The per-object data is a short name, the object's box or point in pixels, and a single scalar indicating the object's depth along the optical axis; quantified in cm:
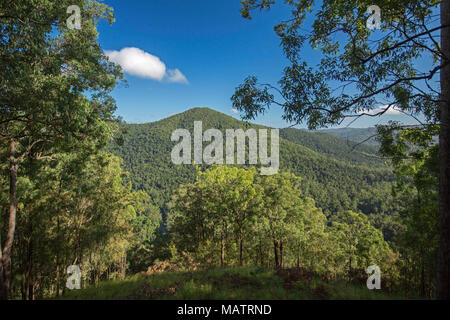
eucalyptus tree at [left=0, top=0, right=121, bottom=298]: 462
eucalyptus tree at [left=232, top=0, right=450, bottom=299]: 408
